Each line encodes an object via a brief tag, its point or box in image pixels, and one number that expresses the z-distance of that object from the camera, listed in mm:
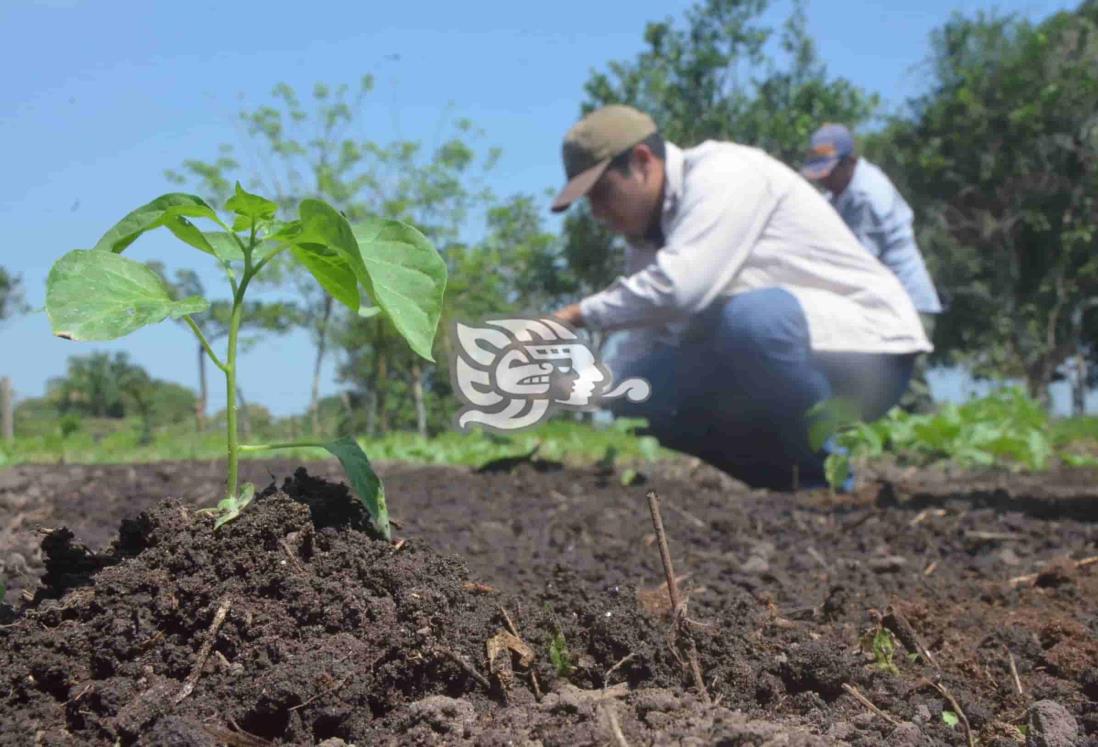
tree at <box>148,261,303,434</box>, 18891
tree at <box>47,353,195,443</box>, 22125
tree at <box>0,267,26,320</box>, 31328
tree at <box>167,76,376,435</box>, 18953
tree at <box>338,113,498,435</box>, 18984
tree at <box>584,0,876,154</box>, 23625
